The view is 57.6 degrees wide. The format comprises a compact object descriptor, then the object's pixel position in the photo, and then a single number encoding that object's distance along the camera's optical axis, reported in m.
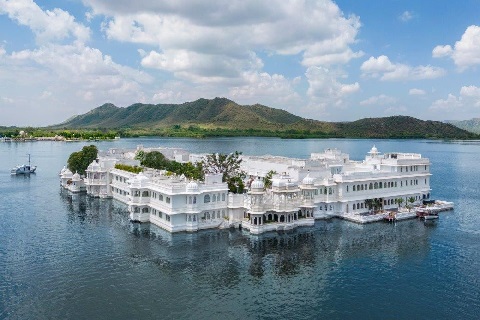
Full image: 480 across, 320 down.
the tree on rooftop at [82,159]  89.31
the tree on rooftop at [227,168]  66.88
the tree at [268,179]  66.26
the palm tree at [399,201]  68.86
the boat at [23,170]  113.94
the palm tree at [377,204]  67.06
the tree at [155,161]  86.38
